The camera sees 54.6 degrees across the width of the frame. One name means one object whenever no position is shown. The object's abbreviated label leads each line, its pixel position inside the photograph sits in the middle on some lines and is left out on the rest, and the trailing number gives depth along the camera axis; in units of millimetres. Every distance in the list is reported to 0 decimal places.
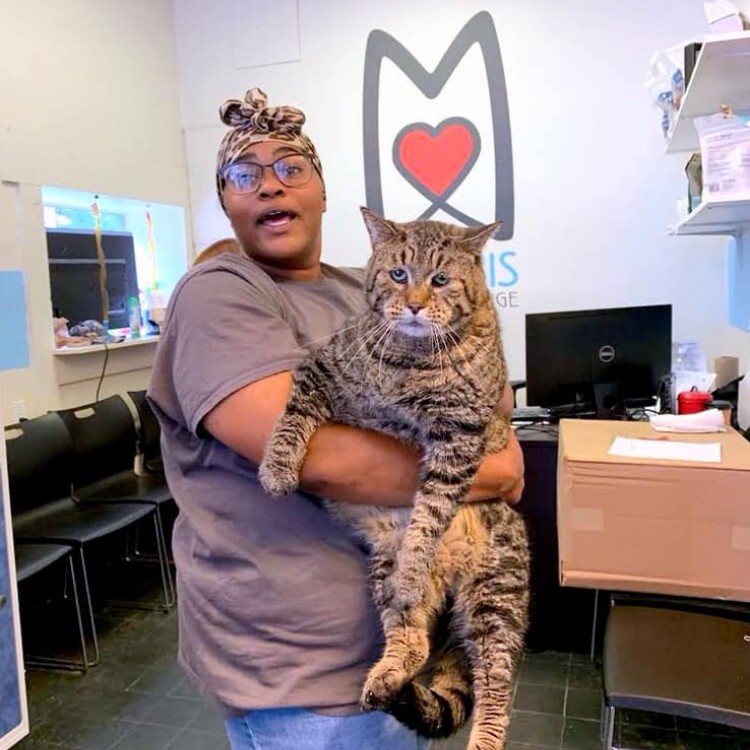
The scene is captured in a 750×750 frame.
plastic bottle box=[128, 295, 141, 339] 4156
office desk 2789
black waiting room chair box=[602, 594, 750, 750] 1707
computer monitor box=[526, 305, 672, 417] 3012
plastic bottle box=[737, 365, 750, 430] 2541
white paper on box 1882
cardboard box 1814
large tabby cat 1103
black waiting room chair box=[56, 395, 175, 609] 3303
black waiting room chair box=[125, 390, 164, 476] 3678
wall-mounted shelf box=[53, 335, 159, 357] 3531
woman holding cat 1027
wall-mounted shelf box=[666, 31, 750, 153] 1765
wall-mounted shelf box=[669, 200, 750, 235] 2096
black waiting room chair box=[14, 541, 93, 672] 2568
